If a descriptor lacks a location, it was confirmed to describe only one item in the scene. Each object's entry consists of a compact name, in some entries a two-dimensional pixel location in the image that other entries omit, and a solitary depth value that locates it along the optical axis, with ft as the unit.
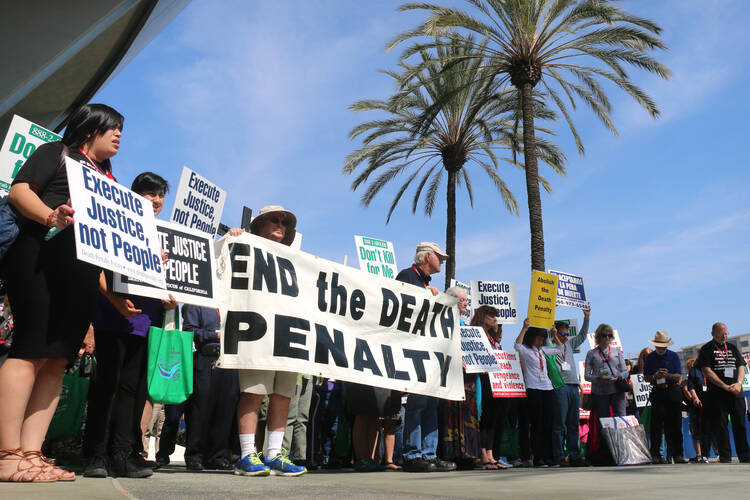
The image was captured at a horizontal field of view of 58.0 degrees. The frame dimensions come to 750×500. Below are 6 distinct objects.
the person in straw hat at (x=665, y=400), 32.48
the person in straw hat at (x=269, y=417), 15.08
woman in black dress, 10.67
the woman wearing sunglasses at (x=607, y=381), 30.32
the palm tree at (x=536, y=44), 53.62
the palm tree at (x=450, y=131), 64.54
